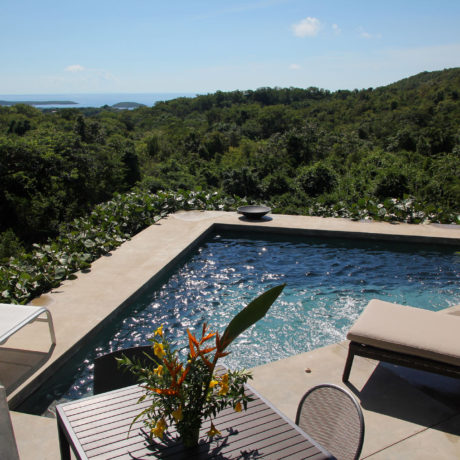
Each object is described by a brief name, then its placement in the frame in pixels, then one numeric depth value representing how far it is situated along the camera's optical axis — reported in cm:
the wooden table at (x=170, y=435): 174
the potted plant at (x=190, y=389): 157
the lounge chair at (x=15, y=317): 332
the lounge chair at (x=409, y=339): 293
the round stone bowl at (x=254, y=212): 836
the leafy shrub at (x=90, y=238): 525
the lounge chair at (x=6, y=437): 172
